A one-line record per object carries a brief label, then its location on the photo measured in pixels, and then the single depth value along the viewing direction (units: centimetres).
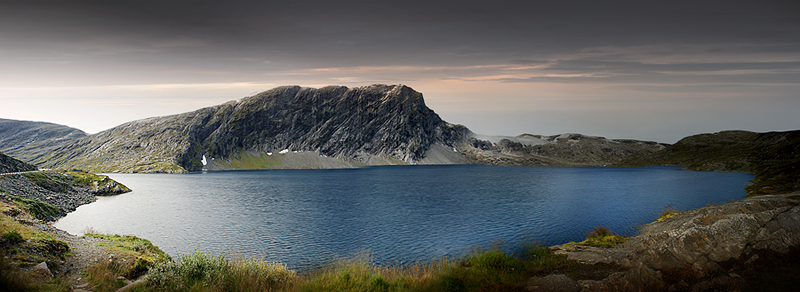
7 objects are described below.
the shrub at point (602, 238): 2659
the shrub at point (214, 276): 1412
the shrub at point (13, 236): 1628
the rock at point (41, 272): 1351
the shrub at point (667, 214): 3998
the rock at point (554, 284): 1441
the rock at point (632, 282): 1321
